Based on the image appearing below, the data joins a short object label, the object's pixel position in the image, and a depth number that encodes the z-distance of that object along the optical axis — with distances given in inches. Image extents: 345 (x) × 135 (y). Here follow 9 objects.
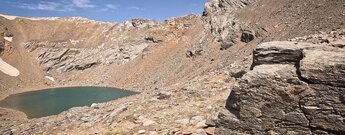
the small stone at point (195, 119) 729.6
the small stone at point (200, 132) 605.3
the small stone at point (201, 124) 661.4
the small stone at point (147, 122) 810.8
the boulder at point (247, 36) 2247.8
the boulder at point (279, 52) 464.8
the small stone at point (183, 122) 743.0
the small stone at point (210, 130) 592.6
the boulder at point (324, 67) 396.2
